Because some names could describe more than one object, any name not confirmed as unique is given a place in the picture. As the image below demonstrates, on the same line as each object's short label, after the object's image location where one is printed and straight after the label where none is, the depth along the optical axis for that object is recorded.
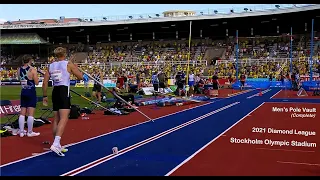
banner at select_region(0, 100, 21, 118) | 11.00
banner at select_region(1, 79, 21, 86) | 46.25
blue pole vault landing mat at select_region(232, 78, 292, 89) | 35.98
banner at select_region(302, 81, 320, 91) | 29.60
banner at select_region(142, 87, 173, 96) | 25.25
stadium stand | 43.91
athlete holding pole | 7.17
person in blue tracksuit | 23.63
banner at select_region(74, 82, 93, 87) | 40.27
